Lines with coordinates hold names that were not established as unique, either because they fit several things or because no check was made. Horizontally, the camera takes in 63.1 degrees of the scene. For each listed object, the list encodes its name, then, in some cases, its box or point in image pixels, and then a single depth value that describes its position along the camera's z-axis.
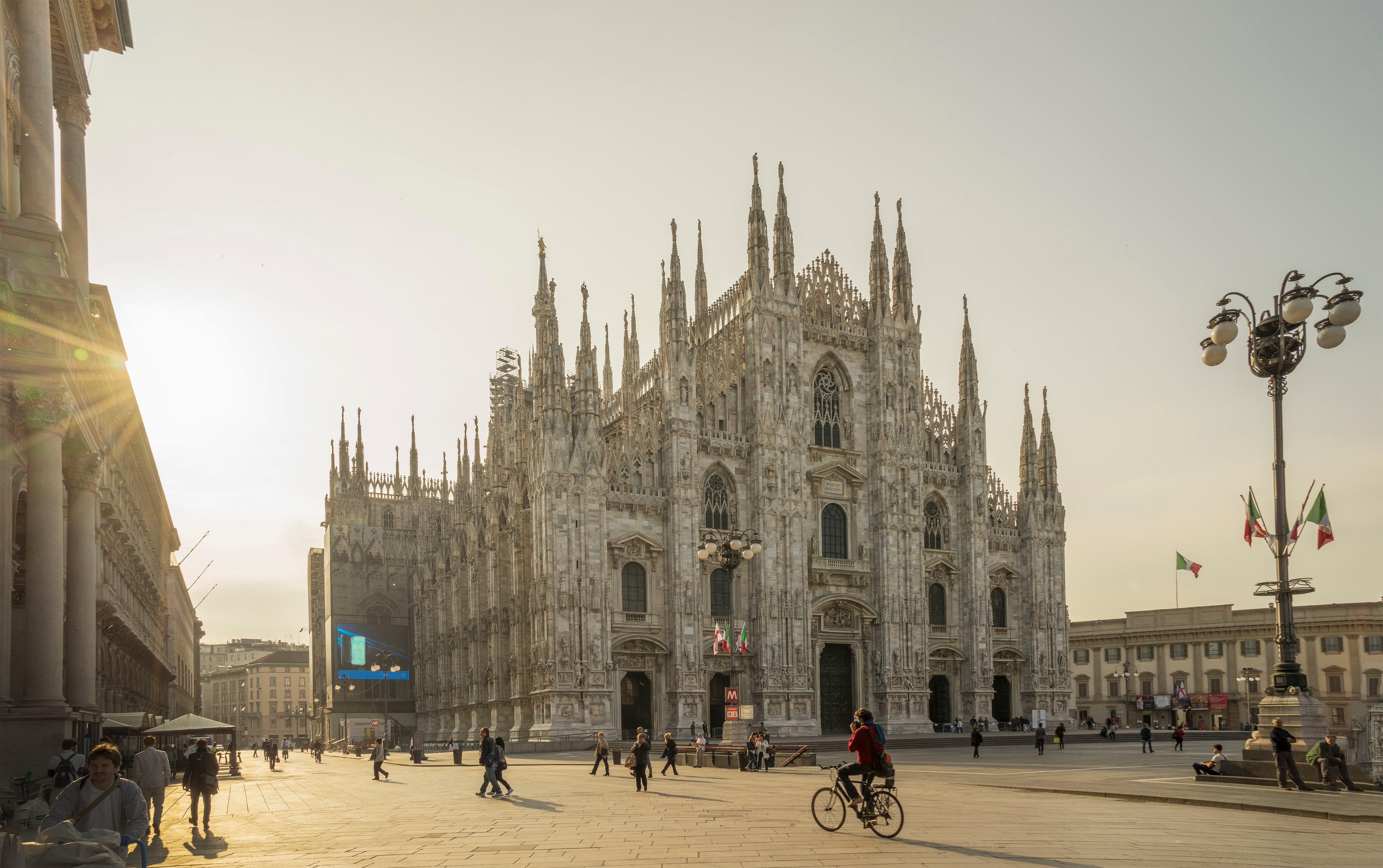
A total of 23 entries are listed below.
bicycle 14.39
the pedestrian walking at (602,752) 29.61
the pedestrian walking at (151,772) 15.38
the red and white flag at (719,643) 44.22
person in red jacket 14.33
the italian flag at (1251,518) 23.12
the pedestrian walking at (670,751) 29.20
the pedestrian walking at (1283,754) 19.50
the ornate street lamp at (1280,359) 20.20
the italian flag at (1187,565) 44.00
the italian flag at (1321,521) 24.61
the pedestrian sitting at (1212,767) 22.06
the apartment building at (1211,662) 74.69
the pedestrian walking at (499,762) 23.64
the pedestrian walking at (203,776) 18.72
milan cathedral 49.09
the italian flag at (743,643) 34.41
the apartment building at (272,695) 140.75
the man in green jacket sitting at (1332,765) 19.42
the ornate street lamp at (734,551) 30.86
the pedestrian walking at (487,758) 23.67
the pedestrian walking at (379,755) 31.64
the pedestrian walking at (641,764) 23.62
